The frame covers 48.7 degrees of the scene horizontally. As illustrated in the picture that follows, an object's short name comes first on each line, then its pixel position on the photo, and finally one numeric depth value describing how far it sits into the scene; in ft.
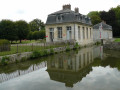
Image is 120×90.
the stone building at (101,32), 100.23
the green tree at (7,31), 82.38
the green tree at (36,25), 207.41
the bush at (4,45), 35.09
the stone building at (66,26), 65.77
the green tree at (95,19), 150.10
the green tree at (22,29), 91.93
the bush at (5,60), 27.31
